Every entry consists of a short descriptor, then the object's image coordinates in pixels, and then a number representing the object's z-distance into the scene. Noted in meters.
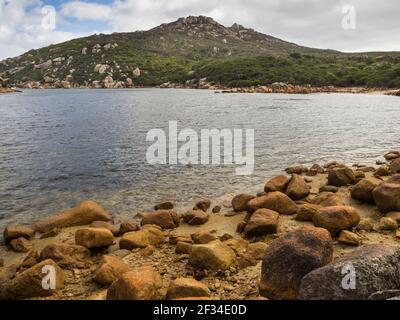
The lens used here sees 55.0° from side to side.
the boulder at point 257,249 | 11.65
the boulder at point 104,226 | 15.19
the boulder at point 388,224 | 13.27
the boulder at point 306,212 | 14.64
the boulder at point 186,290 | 8.94
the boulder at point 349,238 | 12.02
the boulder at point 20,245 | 13.84
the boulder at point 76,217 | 15.66
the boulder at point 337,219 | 12.84
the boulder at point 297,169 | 23.95
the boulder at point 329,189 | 18.54
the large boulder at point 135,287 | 8.79
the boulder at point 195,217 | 15.66
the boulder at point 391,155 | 27.42
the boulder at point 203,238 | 12.96
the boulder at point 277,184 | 18.48
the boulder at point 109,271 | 10.48
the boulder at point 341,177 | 19.59
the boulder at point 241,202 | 17.00
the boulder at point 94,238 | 13.33
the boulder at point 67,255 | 11.84
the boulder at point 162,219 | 15.45
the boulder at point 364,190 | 16.38
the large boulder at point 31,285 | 10.16
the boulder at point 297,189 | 17.70
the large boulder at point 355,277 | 7.43
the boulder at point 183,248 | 12.30
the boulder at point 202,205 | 17.68
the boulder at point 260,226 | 13.68
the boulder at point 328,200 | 15.74
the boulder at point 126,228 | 14.81
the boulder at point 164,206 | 18.02
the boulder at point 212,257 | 10.78
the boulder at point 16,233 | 14.37
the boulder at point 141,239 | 13.07
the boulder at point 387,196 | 14.75
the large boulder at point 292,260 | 8.78
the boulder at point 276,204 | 15.75
